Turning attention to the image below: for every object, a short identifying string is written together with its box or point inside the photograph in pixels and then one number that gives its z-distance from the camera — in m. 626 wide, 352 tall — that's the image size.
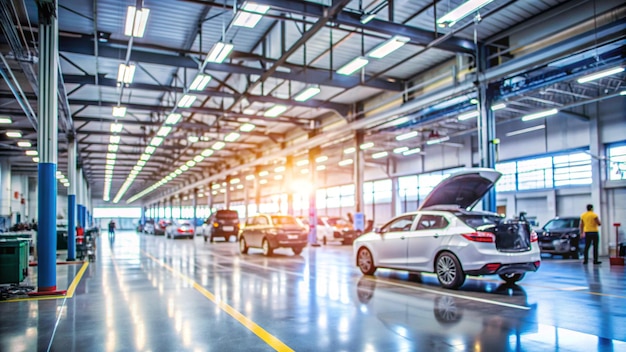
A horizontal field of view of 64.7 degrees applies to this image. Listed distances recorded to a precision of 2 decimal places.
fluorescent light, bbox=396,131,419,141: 23.41
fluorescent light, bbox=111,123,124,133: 22.39
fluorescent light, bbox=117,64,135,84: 13.52
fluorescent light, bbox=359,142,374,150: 23.77
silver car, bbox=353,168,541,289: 9.05
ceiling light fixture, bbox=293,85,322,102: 15.92
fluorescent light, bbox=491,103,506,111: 17.04
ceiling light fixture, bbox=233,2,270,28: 10.04
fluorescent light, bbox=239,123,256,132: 22.88
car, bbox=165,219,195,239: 36.62
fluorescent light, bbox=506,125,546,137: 23.33
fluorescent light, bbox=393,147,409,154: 28.37
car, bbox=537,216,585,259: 17.48
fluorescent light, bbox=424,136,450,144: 23.52
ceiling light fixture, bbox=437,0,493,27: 9.07
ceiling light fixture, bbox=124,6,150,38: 9.82
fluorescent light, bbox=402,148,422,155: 28.80
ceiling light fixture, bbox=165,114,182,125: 19.94
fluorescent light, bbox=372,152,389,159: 30.09
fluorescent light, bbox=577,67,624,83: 12.77
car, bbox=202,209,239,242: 29.53
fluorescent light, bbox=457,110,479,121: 18.74
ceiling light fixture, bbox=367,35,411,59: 11.94
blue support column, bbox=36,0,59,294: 9.38
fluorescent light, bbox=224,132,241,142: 24.71
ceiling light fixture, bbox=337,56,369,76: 13.12
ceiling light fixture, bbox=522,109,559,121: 18.59
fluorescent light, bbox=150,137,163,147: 25.10
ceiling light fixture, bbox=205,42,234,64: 11.73
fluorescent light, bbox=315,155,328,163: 32.63
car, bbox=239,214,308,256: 18.06
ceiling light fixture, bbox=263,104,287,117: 19.04
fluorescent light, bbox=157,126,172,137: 22.44
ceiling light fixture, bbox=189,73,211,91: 14.63
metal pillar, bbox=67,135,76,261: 16.98
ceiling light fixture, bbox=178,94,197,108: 16.77
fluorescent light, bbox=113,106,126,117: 18.77
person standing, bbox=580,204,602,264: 14.30
